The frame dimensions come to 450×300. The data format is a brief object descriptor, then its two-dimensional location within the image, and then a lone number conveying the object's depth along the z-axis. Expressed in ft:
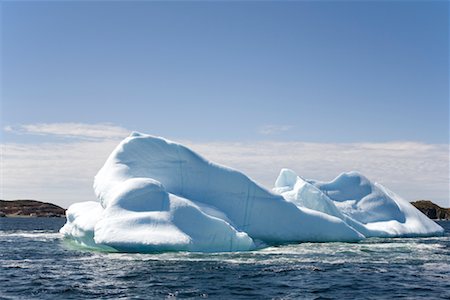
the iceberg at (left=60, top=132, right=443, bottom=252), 99.96
